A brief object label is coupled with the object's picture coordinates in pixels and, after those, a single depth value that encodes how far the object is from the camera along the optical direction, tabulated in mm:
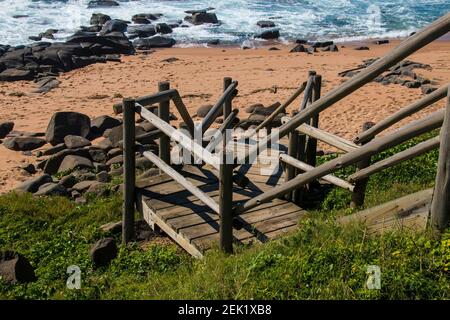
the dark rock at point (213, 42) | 30250
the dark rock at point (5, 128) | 15633
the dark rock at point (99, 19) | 34531
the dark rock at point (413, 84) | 17953
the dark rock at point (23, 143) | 14602
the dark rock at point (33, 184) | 11516
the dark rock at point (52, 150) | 14188
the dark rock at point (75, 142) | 14242
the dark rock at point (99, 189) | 10490
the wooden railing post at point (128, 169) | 7660
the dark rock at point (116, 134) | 13712
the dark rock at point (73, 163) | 12642
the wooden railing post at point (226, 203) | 5891
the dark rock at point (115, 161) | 12623
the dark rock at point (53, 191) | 10906
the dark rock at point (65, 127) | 14938
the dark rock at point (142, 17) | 35359
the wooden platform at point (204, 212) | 6944
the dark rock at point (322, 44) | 27859
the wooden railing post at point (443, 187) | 4436
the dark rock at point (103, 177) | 11383
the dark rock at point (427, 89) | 17188
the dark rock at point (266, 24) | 34750
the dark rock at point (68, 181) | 11531
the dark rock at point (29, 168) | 13125
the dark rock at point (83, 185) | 11133
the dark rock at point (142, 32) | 31750
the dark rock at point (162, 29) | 32719
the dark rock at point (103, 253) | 7543
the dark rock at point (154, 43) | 29141
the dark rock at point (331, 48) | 26984
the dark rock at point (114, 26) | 32250
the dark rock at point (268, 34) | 31336
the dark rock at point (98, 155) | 13281
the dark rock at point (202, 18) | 35594
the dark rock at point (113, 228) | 8656
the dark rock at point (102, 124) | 15383
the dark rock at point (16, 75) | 21906
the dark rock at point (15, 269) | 7043
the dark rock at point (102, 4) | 40656
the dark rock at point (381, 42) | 29484
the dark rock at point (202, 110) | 16247
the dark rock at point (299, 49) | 26844
